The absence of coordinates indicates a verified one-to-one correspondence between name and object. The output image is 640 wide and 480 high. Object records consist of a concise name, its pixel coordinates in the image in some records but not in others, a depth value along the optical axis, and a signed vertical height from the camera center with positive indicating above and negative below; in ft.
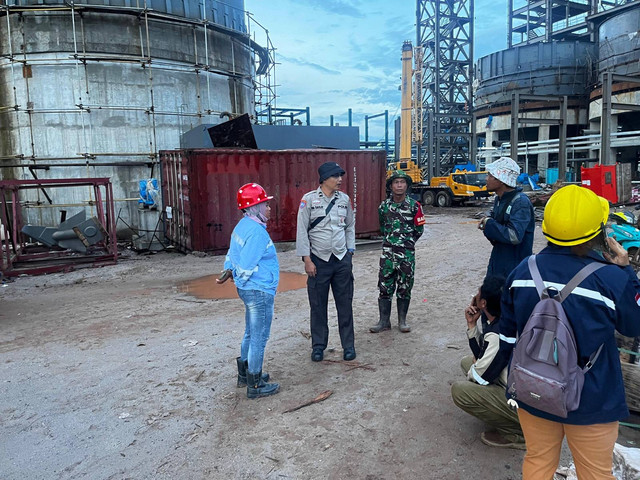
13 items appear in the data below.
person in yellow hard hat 6.25 -1.92
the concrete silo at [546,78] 99.45 +20.97
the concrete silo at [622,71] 79.20 +17.92
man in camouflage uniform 17.62 -2.16
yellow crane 76.38 +3.13
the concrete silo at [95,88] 49.60 +11.15
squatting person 9.72 -4.50
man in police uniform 15.12 -2.20
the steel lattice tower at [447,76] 104.58 +23.81
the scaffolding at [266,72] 69.19 +18.05
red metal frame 32.35 -4.56
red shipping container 37.47 +0.01
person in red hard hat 12.32 -2.26
